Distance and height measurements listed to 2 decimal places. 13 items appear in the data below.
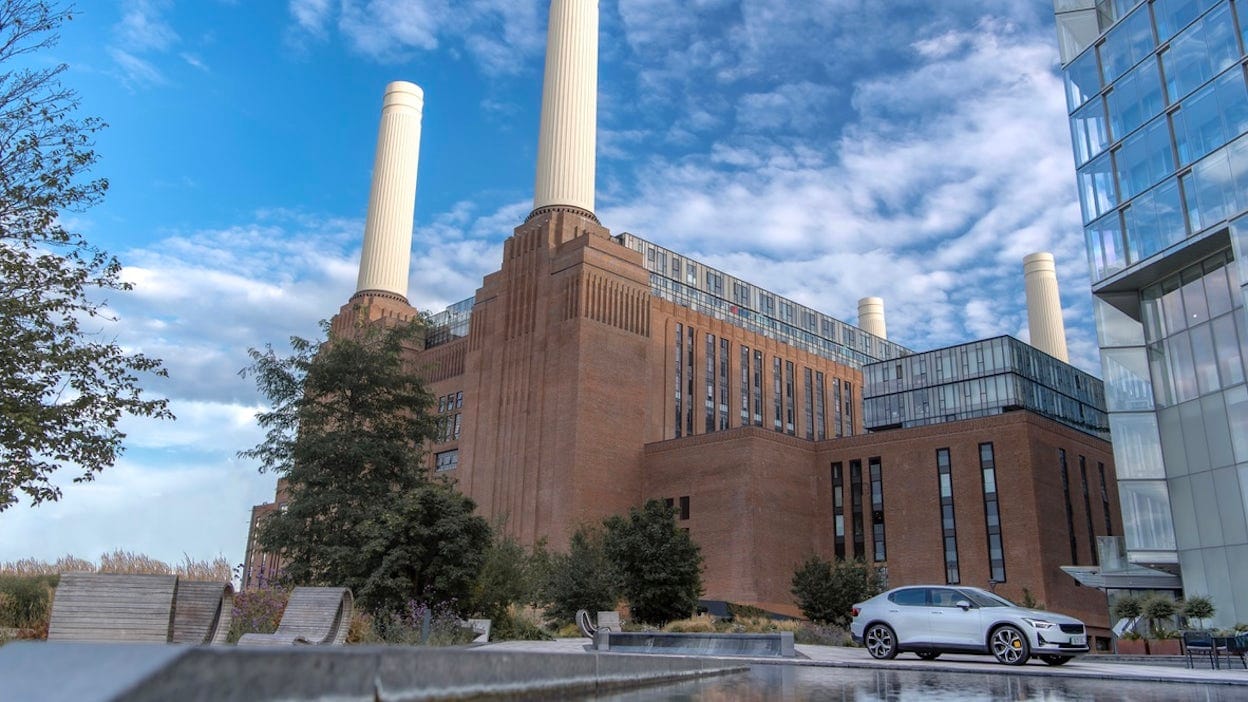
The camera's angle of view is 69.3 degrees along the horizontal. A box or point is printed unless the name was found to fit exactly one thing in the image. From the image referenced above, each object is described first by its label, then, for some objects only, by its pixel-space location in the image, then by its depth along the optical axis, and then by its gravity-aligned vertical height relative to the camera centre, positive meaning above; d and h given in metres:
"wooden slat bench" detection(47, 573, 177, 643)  8.45 -0.12
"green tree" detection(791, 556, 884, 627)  35.22 +0.60
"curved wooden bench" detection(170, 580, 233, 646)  10.22 -0.19
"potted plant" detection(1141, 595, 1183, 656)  26.91 -0.46
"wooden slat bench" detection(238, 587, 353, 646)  11.84 -0.26
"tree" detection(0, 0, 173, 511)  14.07 +3.84
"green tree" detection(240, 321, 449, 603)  27.25 +4.85
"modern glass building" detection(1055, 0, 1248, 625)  28.30 +11.25
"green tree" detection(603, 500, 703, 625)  27.08 +1.03
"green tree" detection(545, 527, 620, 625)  29.14 +0.44
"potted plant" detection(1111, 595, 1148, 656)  27.98 -0.70
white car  14.42 -0.31
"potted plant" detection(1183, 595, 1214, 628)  26.22 +0.10
